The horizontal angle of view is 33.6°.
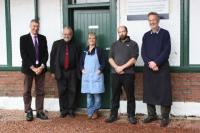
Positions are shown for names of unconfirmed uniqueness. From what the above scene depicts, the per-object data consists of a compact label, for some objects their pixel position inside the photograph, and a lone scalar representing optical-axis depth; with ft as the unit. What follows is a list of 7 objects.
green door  22.92
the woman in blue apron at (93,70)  21.69
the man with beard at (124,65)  20.61
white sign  21.33
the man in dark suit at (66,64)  22.12
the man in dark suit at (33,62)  21.41
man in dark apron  20.06
